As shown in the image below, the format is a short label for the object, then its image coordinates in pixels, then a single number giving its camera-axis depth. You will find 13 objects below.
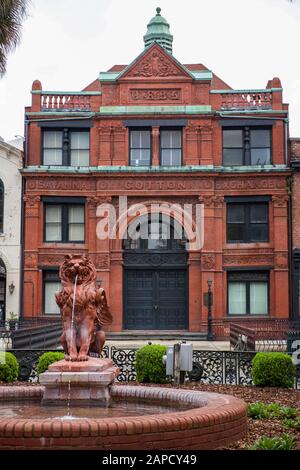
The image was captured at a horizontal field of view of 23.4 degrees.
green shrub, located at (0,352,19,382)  17.62
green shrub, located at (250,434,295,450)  8.83
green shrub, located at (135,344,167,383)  17.73
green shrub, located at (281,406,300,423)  12.16
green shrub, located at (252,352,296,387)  17.00
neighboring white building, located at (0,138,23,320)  39.06
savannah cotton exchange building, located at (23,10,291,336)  38.59
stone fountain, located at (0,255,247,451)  8.32
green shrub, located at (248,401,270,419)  12.05
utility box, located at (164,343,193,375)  16.91
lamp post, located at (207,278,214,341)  36.88
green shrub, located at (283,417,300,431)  11.15
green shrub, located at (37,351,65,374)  17.33
